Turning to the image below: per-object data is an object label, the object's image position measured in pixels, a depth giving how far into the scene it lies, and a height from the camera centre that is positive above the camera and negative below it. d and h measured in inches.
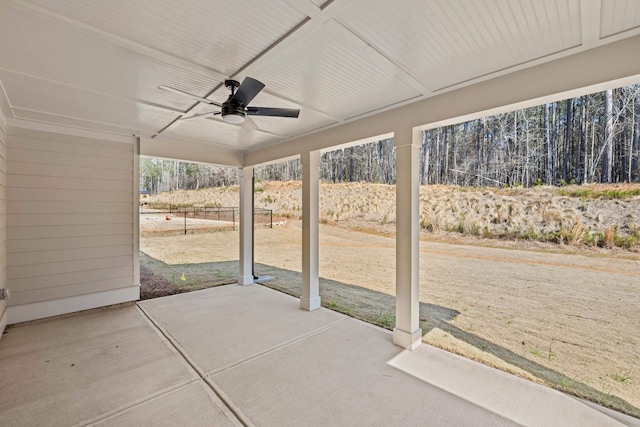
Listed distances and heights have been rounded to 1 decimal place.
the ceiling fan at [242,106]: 78.2 +33.8
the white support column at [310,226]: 149.6 -8.9
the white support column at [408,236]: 106.0 -10.2
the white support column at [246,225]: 199.5 -11.4
